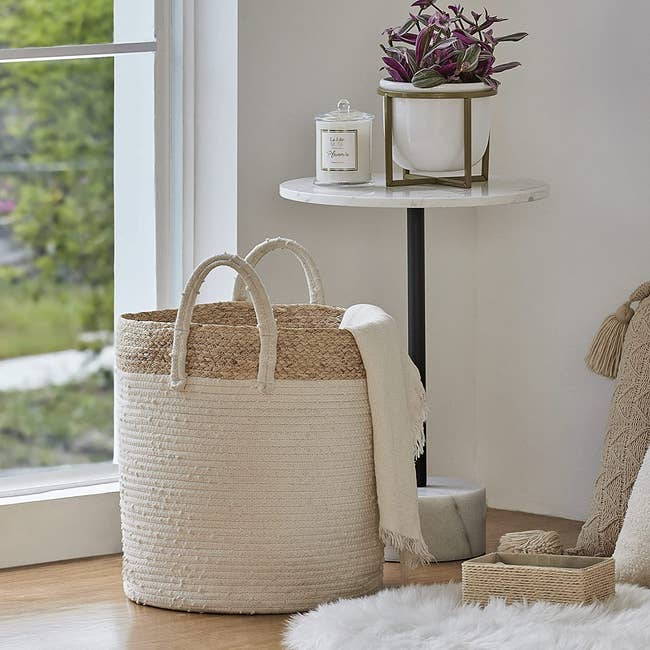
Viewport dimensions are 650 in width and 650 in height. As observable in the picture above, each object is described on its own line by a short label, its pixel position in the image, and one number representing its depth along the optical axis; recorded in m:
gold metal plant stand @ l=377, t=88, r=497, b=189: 3.84
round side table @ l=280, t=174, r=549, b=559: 3.78
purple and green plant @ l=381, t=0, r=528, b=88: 3.83
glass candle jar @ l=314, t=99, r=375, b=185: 3.89
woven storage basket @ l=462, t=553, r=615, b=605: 3.54
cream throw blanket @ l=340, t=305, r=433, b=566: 3.63
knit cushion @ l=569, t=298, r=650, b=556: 3.82
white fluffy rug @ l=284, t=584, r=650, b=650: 3.43
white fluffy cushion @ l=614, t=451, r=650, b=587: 3.67
